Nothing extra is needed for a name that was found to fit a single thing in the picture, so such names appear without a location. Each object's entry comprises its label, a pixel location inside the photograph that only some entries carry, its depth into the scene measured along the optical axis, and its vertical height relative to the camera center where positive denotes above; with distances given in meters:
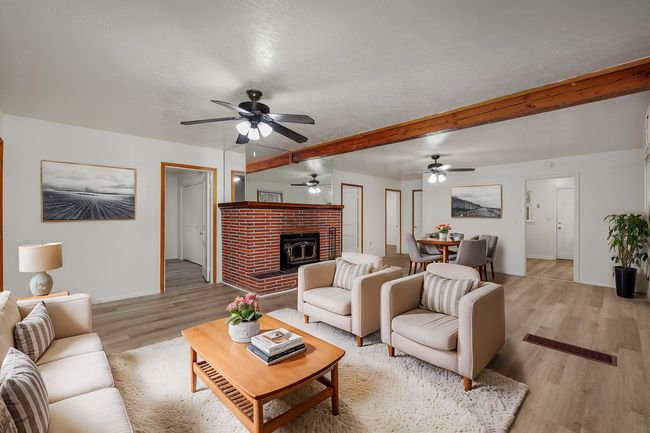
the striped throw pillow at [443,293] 2.47 -0.69
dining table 5.29 -0.52
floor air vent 2.54 -1.26
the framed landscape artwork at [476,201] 6.31 +0.30
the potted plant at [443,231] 5.61 -0.32
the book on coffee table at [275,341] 1.81 -0.82
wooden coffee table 1.54 -0.91
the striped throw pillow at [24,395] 1.07 -0.70
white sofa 1.30 -0.90
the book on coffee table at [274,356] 1.78 -0.88
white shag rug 1.77 -1.27
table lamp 2.57 -0.43
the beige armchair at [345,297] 2.75 -0.85
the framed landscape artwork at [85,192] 3.69 +0.31
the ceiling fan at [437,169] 5.48 +0.86
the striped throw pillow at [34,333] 1.76 -0.75
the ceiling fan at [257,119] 2.60 +0.89
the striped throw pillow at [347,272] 3.23 -0.65
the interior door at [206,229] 5.26 -0.26
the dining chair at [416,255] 5.48 -0.79
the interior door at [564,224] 7.57 -0.25
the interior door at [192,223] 7.03 -0.21
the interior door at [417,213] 8.84 +0.05
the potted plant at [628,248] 4.28 -0.51
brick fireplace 4.71 -0.44
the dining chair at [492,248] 5.67 -0.65
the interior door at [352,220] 7.86 -0.15
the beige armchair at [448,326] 2.05 -0.87
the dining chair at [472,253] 4.91 -0.65
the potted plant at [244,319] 2.04 -0.74
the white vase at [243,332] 2.03 -0.82
